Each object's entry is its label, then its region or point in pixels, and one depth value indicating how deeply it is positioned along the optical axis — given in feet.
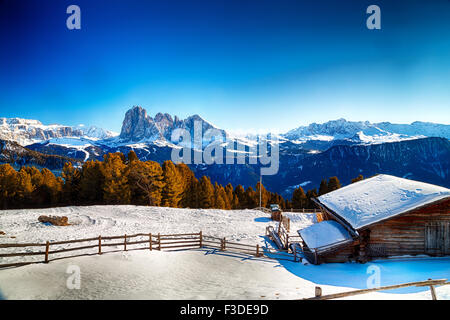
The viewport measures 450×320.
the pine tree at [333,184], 183.93
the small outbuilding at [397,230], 48.16
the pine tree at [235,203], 192.21
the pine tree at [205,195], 163.53
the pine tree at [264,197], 186.29
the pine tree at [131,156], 150.08
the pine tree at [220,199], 165.78
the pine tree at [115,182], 122.52
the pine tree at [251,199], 194.38
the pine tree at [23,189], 135.23
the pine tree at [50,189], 142.72
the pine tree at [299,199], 193.42
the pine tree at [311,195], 192.21
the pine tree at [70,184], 141.28
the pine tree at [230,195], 187.62
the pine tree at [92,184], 134.10
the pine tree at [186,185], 157.03
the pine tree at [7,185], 130.41
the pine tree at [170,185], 136.05
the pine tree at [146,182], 123.54
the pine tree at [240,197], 201.05
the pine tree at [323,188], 188.65
